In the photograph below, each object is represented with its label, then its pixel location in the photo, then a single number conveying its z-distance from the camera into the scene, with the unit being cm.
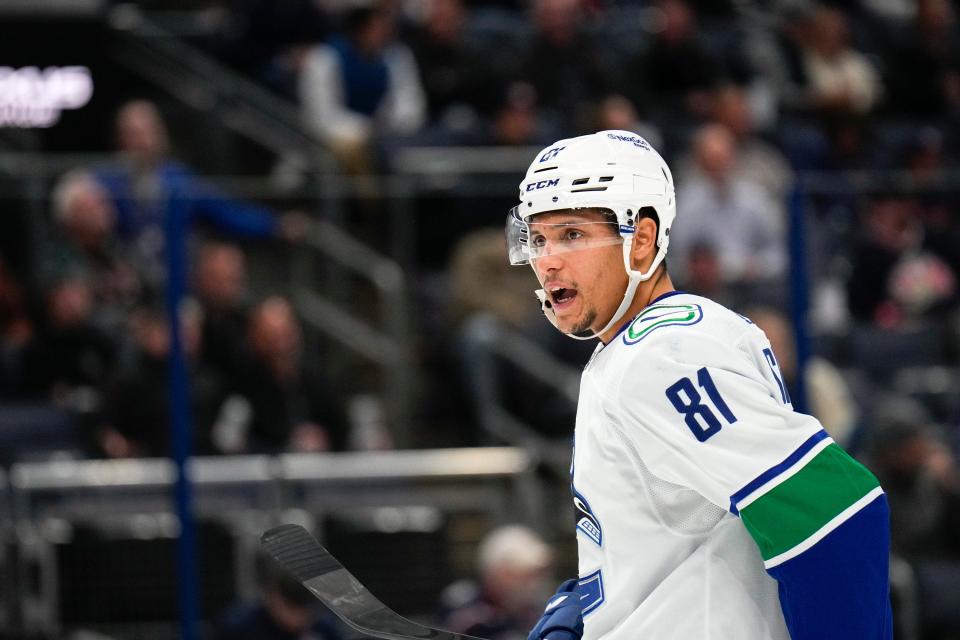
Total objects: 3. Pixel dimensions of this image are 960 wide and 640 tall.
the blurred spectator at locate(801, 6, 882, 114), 1930
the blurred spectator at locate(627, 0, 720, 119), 1850
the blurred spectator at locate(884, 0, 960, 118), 2047
